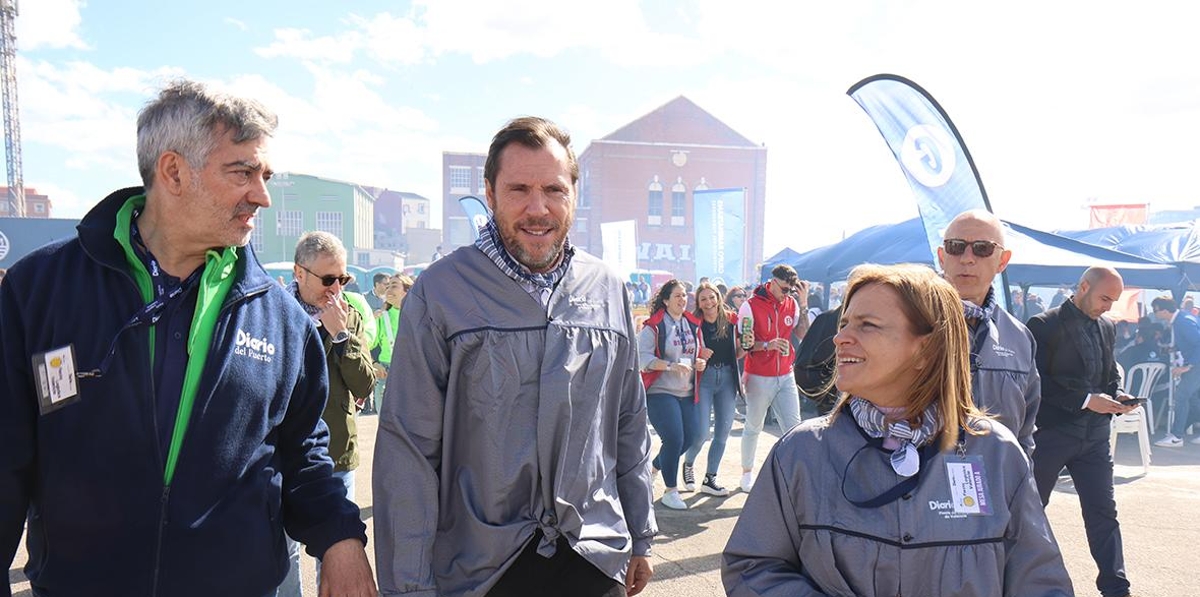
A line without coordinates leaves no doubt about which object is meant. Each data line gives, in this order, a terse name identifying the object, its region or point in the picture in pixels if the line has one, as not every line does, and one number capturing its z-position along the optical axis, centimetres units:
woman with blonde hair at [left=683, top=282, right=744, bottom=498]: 702
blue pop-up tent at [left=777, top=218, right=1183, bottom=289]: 1009
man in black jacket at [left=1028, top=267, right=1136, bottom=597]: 435
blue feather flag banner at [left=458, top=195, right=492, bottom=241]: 1456
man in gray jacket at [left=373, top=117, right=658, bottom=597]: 204
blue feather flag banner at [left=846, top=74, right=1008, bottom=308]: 721
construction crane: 3697
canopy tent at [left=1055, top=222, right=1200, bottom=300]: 1177
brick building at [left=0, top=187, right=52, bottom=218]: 5294
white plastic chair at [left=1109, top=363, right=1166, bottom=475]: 839
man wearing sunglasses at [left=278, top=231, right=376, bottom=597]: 341
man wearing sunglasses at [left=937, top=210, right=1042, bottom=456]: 293
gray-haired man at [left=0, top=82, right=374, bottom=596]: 165
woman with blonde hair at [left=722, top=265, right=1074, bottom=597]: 166
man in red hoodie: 707
